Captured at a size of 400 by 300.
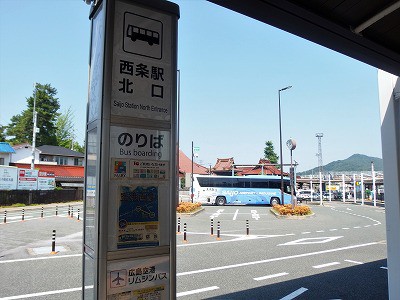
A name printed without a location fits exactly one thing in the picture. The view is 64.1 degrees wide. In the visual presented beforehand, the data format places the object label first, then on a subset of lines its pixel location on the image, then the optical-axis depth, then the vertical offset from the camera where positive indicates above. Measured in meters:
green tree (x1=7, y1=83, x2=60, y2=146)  68.88 +13.27
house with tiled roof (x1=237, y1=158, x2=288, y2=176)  69.40 +2.94
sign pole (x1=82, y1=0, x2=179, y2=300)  2.77 +0.27
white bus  36.59 -0.67
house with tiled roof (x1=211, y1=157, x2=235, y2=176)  68.41 +3.75
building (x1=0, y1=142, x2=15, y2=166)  45.53 +4.49
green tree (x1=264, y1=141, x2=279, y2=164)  83.25 +7.88
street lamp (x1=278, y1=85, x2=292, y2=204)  29.97 +5.00
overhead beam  3.51 +1.94
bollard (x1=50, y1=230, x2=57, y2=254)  11.00 -2.25
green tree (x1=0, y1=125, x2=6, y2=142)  65.62 +10.45
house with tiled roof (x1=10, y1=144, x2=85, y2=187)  49.03 +3.78
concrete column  5.63 +0.28
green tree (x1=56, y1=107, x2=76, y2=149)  74.49 +12.01
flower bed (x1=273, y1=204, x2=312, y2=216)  24.44 -2.14
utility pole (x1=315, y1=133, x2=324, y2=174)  76.28 +9.21
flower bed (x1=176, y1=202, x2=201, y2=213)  26.41 -2.04
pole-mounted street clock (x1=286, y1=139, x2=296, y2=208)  28.45 +3.23
